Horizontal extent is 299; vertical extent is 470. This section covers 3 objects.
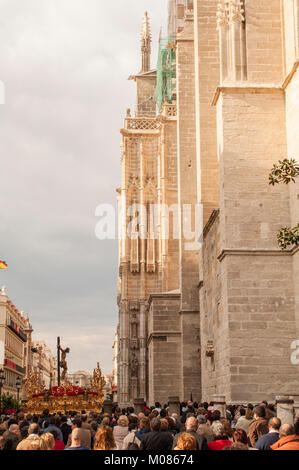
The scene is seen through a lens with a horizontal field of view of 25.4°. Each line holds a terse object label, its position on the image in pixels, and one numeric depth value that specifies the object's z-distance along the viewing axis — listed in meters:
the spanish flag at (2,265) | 42.97
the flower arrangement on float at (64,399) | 19.58
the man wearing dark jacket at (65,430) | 10.44
